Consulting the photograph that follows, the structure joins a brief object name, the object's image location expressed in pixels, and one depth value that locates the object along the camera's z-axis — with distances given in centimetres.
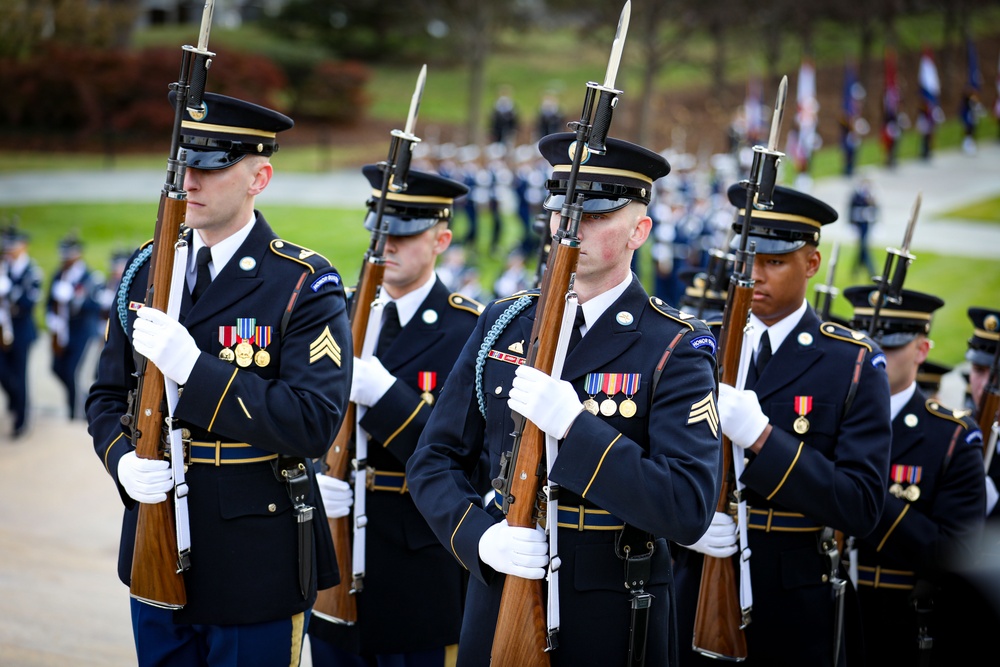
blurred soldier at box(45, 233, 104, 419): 2587
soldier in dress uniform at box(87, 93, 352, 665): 668
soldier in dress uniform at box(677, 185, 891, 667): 755
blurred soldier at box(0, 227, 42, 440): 2408
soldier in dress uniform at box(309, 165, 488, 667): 844
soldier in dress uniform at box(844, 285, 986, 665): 877
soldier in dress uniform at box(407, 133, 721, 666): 566
